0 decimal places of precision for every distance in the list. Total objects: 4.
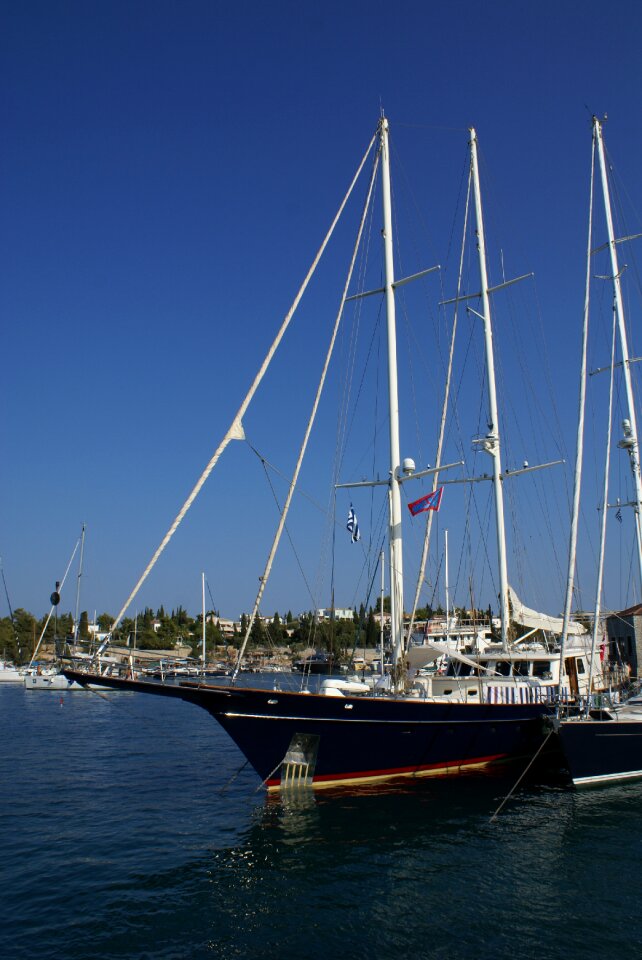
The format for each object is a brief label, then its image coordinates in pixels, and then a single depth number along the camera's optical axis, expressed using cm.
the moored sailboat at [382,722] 1989
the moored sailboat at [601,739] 2302
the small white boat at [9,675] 8431
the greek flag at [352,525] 2567
